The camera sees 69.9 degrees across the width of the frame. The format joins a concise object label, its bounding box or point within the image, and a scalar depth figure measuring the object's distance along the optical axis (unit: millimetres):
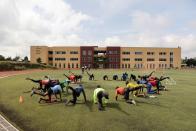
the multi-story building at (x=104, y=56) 74731
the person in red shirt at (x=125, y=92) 9954
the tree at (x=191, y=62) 101806
